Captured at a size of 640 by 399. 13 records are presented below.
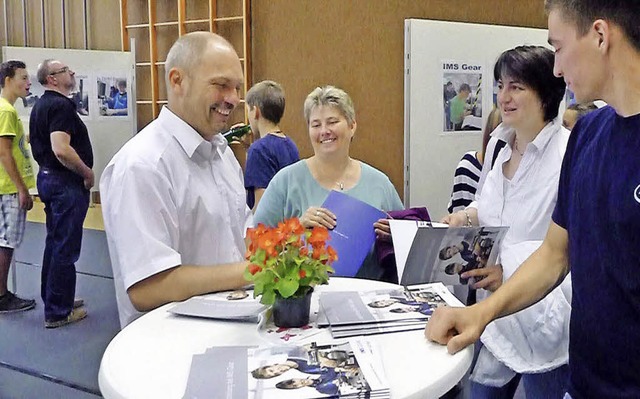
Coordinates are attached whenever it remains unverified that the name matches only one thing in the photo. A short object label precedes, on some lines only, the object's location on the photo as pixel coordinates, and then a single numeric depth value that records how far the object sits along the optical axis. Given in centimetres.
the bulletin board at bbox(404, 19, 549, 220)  433
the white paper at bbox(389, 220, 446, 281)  187
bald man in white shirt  160
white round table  114
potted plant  138
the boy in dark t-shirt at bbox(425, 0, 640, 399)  109
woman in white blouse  171
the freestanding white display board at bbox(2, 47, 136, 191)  631
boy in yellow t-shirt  438
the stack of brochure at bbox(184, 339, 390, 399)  105
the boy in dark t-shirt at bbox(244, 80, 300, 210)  355
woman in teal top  256
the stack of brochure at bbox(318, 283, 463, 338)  138
